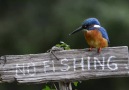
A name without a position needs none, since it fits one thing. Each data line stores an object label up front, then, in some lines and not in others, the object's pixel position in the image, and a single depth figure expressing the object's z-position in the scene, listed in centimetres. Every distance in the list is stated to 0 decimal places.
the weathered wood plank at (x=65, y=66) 1006
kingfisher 1052
